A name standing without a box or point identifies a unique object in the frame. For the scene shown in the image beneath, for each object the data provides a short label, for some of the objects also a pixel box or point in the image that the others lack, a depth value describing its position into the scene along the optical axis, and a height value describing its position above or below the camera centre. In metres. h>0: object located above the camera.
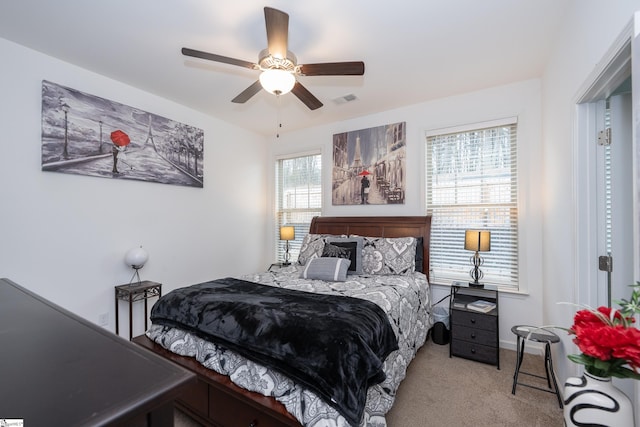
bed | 1.49 -0.92
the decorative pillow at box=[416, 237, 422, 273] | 3.45 -0.52
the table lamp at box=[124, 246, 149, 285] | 3.02 -0.47
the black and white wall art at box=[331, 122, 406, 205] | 3.83 +0.67
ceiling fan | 1.93 +1.08
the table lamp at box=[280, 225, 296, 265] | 4.46 -0.31
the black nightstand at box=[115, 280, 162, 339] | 2.91 -0.85
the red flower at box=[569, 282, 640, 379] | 0.90 -0.42
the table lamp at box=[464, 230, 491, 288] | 2.95 -0.31
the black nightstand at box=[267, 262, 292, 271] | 4.33 -0.81
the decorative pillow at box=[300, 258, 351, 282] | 2.88 -0.58
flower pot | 1.00 -0.70
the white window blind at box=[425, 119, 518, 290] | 3.19 +0.19
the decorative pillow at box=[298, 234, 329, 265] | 3.53 -0.44
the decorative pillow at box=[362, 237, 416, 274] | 3.18 -0.49
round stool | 2.21 -1.12
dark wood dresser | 0.50 -0.35
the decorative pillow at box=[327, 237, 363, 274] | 3.19 -0.38
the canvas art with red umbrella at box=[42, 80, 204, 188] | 2.67 +0.79
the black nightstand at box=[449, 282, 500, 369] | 2.69 -1.17
